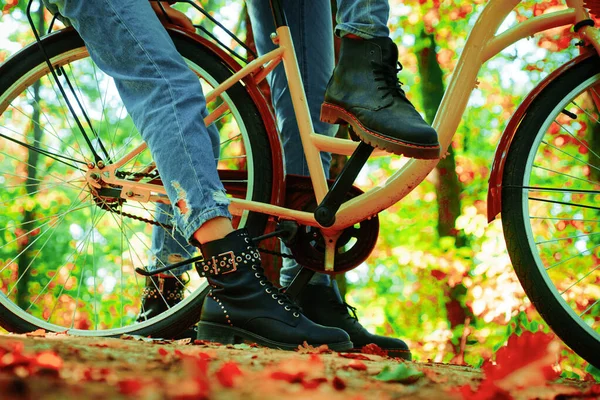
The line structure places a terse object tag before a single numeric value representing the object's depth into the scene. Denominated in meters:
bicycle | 3.71
